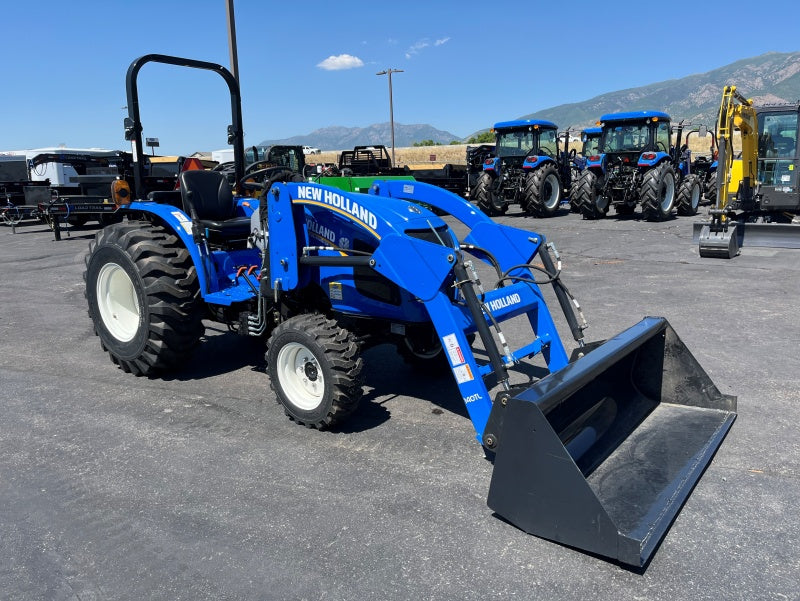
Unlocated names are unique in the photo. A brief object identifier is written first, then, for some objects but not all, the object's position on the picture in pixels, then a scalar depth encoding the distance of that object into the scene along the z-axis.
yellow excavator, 10.62
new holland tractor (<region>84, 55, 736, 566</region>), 2.89
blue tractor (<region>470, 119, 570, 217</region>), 17.69
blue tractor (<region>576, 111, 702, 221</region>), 16.02
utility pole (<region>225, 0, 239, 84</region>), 13.45
